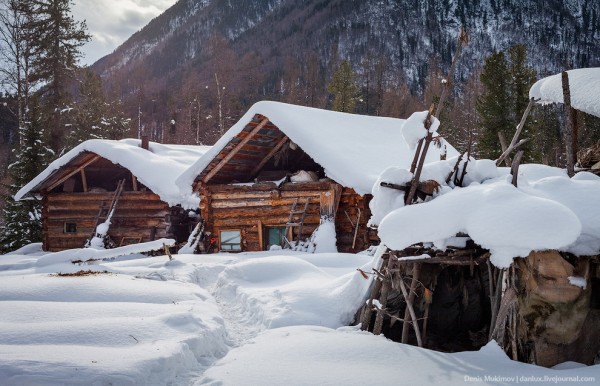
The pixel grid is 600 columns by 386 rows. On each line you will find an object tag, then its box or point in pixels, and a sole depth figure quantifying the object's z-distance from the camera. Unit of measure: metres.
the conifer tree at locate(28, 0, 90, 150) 28.23
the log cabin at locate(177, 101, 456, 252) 12.65
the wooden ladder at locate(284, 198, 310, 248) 13.71
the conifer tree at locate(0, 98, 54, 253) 20.30
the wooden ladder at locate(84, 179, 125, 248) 16.94
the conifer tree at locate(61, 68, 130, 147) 29.30
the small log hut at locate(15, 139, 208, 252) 16.14
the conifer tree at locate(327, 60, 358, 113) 36.69
